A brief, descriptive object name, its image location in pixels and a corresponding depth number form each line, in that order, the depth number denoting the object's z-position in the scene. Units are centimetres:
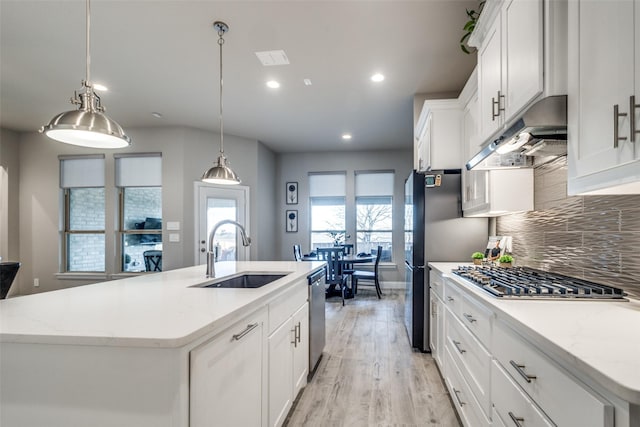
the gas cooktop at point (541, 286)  133
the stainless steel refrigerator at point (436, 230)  300
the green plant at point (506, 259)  229
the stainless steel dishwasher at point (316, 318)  256
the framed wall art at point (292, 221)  689
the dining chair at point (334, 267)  515
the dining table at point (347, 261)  535
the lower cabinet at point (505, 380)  77
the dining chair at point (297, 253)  552
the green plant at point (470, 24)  218
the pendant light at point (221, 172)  255
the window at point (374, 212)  659
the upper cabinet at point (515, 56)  128
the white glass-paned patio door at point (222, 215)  524
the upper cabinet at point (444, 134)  307
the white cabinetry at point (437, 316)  251
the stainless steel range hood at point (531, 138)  127
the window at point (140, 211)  524
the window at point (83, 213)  539
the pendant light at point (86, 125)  132
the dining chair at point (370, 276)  547
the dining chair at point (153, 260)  523
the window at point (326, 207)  677
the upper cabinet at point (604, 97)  91
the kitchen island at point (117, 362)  93
